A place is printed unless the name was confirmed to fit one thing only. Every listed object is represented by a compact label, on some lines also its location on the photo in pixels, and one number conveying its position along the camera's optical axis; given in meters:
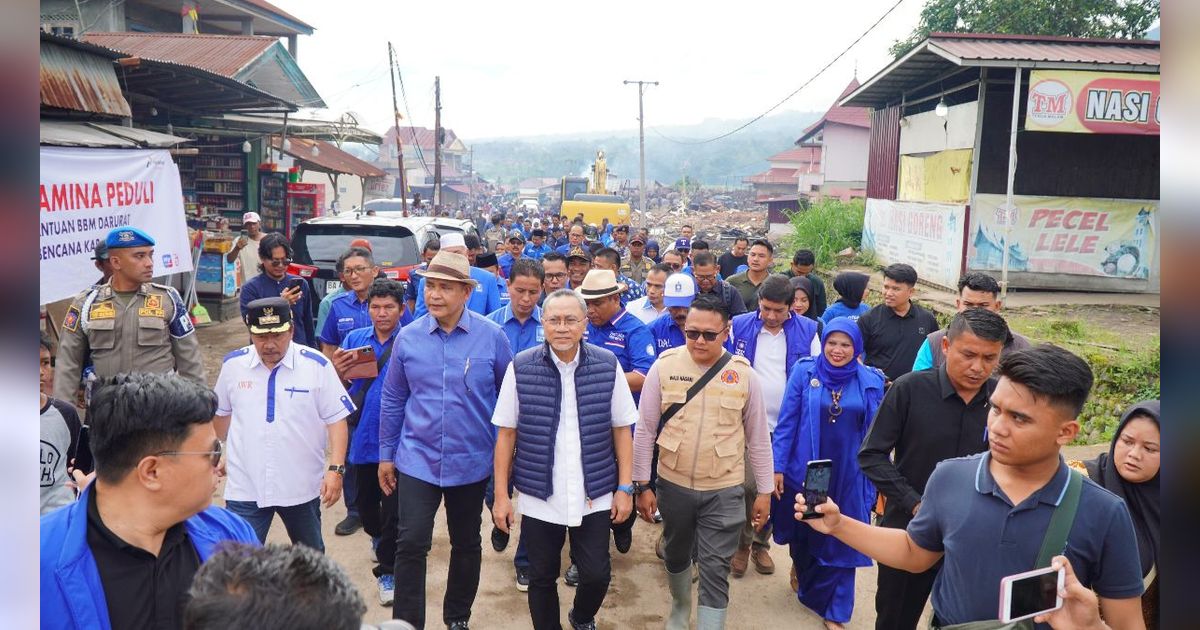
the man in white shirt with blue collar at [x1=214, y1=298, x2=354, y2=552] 3.79
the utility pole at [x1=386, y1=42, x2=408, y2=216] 23.86
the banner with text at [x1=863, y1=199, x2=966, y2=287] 13.80
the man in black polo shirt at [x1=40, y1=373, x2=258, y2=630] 1.86
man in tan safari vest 4.03
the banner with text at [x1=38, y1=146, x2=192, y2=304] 7.08
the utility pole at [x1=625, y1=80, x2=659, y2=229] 31.08
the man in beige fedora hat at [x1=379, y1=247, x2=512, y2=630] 3.97
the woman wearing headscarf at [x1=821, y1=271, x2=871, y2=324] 6.21
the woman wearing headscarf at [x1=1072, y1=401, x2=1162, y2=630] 2.62
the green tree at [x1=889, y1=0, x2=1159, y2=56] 22.95
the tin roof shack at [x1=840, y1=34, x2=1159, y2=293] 12.98
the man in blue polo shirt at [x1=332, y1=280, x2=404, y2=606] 4.75
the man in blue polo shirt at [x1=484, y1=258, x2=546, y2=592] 5.35
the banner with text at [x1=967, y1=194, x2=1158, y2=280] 13.10
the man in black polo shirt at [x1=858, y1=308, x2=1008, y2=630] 3.43
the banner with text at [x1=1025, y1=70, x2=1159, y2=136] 11.30
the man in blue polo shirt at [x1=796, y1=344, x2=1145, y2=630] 2.15
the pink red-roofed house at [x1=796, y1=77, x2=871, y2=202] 37.19
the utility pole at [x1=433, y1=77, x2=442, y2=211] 30.03
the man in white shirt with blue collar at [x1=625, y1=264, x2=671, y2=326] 6.43
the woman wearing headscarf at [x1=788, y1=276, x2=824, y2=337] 6.39
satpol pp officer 4.32
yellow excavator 27.89
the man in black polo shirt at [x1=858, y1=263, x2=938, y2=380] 5.59
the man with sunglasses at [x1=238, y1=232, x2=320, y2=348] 6.28
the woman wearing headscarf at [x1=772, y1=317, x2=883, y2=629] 4.39
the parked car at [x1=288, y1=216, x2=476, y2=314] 8.76
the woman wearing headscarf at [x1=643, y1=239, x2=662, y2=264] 11.71
